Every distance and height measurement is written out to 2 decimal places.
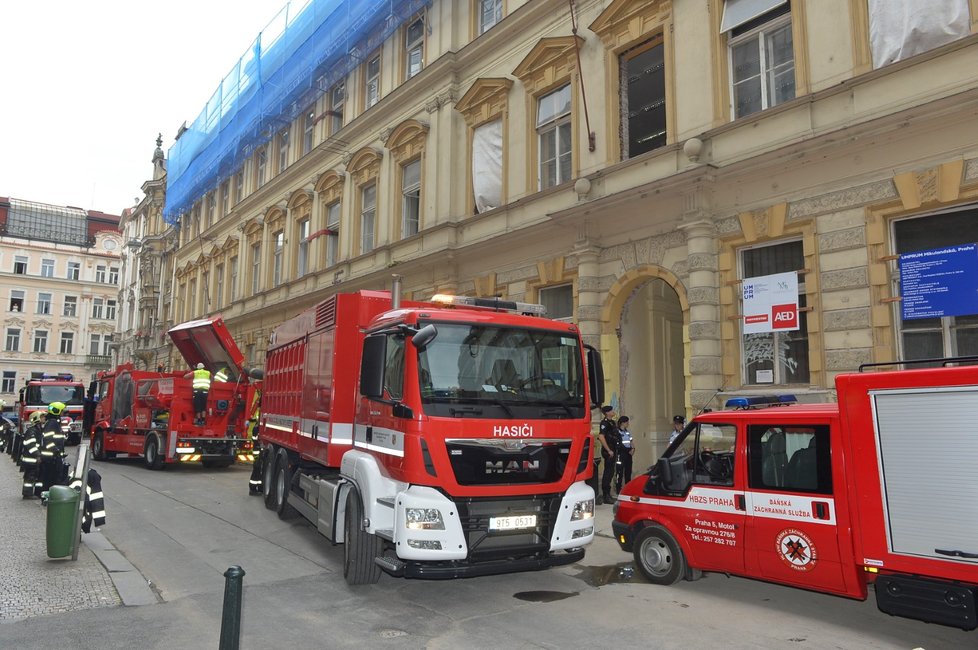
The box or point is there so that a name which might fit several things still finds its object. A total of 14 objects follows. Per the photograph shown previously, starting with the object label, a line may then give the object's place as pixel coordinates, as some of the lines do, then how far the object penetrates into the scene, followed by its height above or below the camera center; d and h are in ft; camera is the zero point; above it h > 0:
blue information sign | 28.17 +5.10
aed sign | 34.24 +5.03
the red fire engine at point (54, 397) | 81.66 +0.17
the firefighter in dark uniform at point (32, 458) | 38.60 -3.49
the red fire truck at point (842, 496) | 15.64 -2.65
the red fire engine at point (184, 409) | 53.62 -0.85
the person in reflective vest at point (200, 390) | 53.26 +0.68
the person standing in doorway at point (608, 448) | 38.19 -2.83
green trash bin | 23.57 -4.42
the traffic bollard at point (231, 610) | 11.93 -3.83
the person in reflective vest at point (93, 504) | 27.94 -4.43
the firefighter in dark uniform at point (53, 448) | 36.70 -2.79
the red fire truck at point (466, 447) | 19.62 -1.51
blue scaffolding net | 72.18 +40.56
